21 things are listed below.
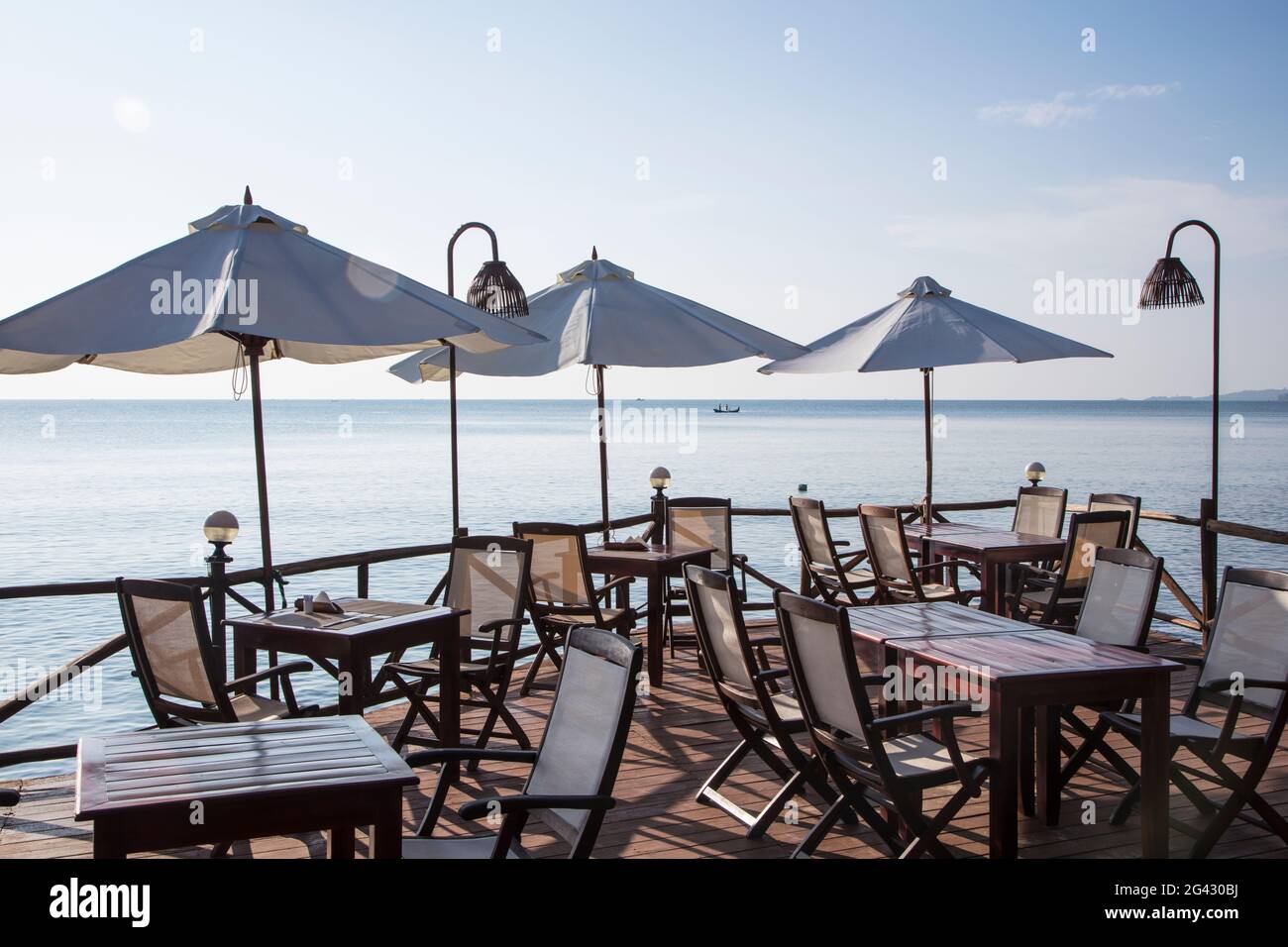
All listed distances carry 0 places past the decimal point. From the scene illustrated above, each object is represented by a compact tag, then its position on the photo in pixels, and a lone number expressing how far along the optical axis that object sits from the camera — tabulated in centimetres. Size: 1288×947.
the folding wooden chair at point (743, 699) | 399
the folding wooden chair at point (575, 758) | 269
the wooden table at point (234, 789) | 228
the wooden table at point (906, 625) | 414
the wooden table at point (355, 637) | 429
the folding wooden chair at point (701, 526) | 766
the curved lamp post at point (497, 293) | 627
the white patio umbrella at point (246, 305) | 404
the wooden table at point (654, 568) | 645
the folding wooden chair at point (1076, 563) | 645
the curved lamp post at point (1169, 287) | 768
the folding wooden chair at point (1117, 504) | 721
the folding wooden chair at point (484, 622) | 516
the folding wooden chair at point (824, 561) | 776
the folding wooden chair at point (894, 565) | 720
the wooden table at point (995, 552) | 701
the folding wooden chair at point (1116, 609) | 435
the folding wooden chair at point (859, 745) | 339
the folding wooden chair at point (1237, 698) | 375
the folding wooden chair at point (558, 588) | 633
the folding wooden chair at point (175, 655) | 409
